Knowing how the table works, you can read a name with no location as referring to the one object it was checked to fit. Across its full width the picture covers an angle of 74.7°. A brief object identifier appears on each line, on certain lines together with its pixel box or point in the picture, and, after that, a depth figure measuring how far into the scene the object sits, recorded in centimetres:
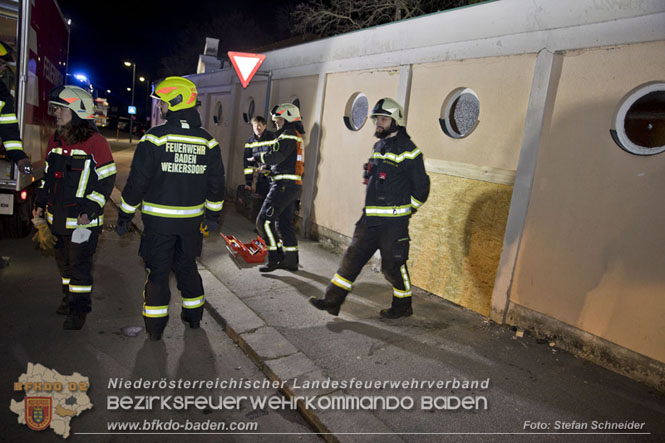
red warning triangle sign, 851
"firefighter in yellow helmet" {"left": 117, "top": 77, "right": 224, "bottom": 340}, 363
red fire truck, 551
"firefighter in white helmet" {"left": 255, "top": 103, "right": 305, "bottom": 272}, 596
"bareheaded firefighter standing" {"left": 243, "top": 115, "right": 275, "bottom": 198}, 636
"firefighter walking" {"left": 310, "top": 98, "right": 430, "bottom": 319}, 442
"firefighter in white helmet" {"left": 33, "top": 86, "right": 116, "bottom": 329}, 388
